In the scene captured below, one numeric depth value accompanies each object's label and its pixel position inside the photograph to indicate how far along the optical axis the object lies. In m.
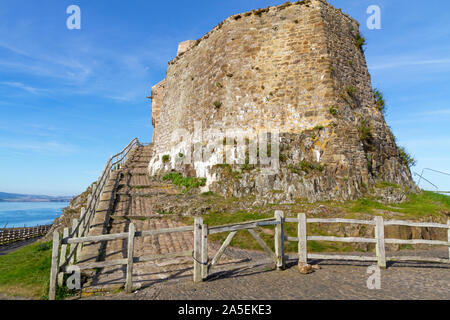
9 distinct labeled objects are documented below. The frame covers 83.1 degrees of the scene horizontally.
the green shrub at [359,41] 16.00
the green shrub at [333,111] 13.10
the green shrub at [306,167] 12.27
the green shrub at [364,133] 13.25
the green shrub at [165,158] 19.55
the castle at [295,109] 12.37
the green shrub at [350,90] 14.01
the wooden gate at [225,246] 5.63
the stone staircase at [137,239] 5.92
